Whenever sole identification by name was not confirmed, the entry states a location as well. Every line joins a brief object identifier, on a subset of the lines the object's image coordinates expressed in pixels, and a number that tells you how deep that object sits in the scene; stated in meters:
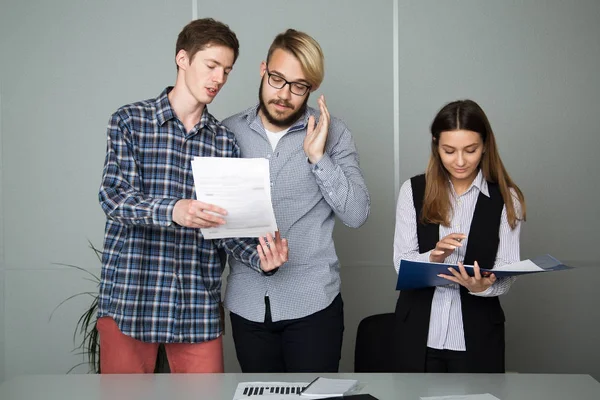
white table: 1.88
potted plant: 3.93
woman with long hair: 2.47
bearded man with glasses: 2.53
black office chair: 2.96
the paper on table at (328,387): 1.86
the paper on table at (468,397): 1.84
